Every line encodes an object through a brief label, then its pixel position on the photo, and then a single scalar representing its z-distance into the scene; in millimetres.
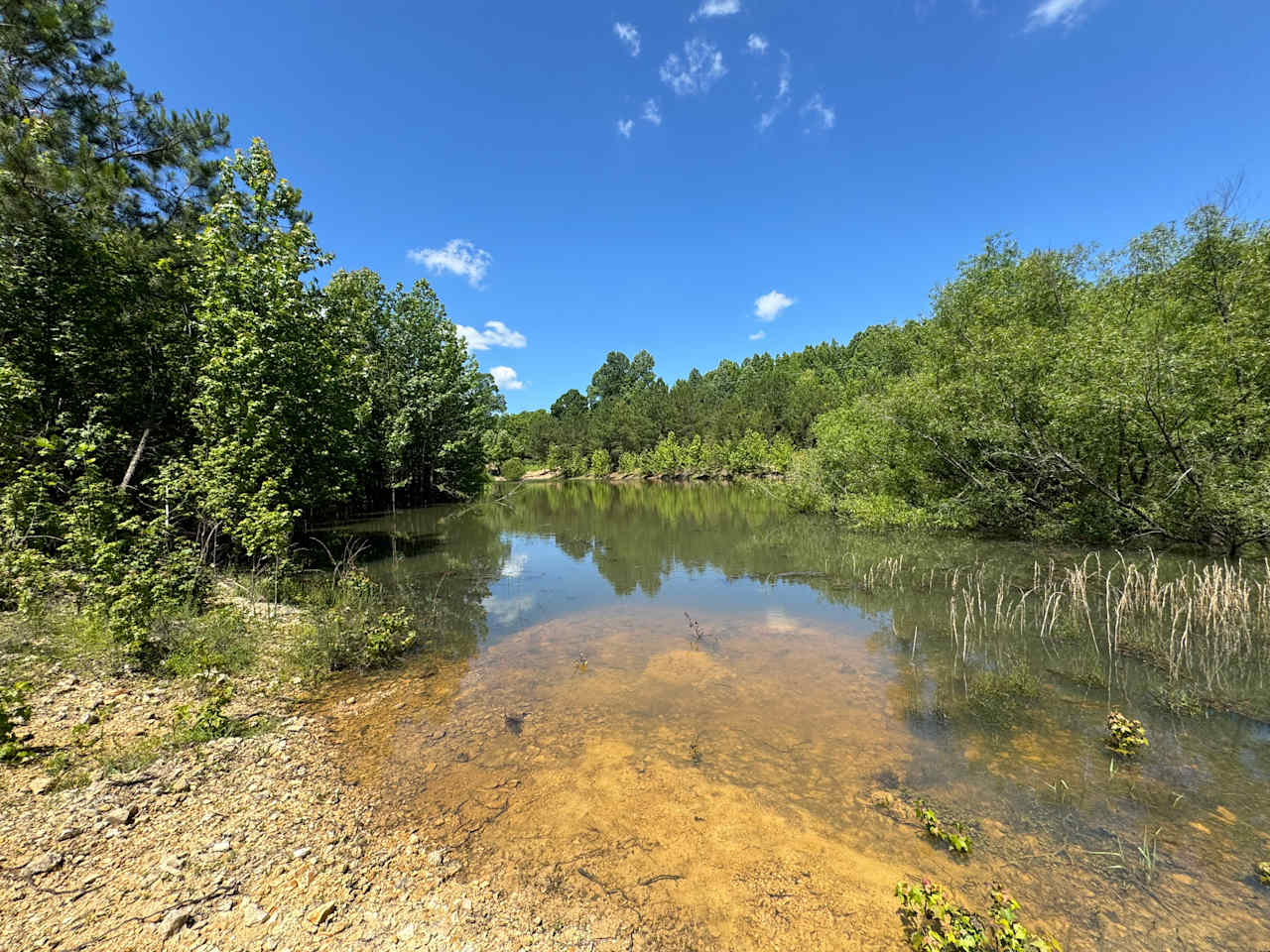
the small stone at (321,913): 3125
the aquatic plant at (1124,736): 5496
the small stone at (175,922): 2885
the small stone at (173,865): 3371
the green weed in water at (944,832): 4051
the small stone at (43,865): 3201
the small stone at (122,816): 3732
